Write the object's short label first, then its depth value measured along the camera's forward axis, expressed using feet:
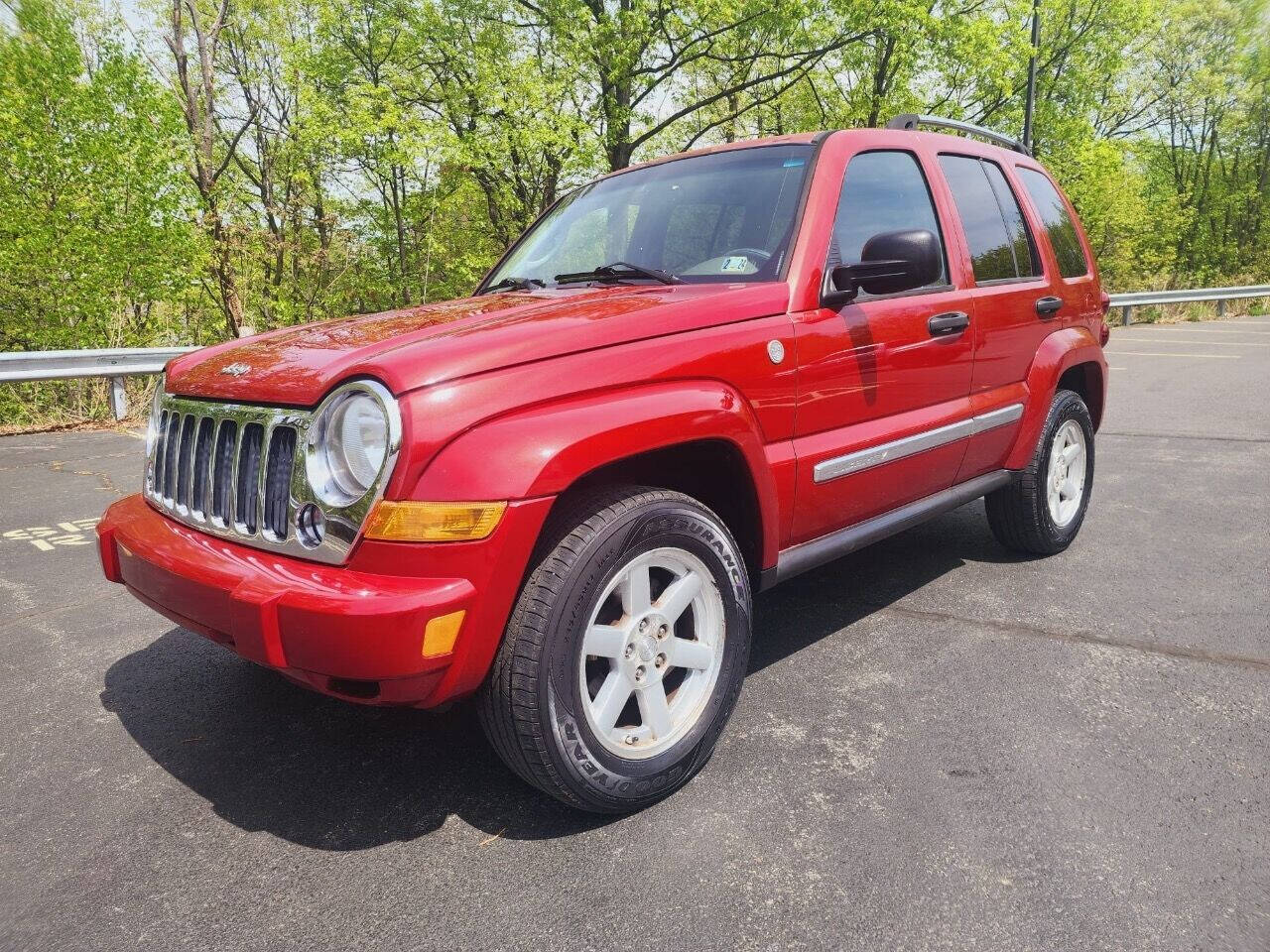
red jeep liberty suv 6.38
